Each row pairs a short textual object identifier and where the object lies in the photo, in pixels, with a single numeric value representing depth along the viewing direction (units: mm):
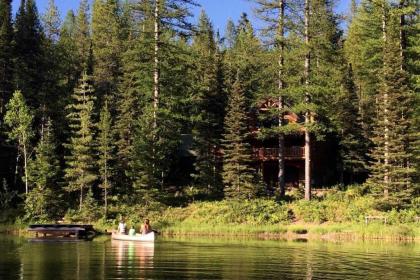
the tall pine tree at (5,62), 56750
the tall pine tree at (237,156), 47156
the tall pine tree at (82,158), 47375
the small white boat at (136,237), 35312
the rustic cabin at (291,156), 56406
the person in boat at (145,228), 36347
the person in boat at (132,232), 37038
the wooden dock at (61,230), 39481
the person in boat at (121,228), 38156
